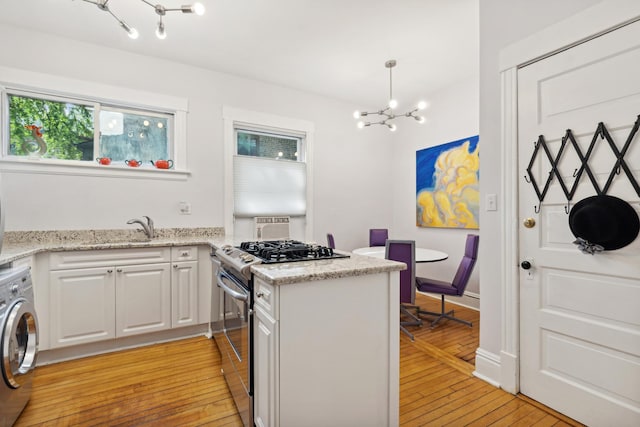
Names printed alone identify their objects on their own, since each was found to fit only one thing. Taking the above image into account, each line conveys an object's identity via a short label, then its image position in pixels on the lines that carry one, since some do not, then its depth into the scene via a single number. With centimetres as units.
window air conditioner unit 375
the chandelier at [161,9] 178
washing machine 149
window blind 370
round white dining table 313
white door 146
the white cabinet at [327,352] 123
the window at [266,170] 360
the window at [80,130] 275
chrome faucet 294
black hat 143
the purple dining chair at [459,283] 297
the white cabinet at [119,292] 238
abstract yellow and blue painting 365
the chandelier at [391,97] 303
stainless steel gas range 145
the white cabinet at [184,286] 275
